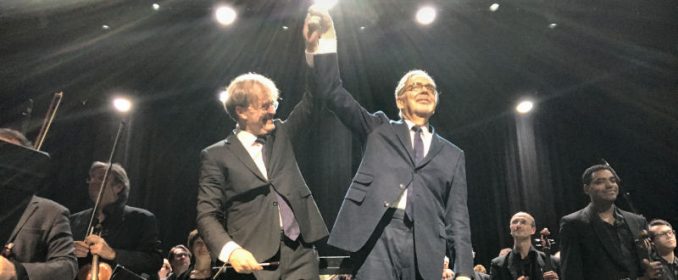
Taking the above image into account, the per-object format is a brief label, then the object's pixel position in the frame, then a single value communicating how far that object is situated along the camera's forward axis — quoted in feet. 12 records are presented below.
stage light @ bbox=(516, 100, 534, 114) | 28.58
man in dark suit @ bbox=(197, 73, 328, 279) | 7.61
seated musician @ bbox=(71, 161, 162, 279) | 12.66
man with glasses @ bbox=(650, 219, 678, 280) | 18.52
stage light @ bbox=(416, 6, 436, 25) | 22.65
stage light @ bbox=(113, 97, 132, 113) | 25.51
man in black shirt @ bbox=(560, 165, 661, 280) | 14.57
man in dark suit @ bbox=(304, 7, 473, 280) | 7.80
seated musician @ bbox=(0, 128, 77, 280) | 7.84
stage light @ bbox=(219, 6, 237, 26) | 22.33
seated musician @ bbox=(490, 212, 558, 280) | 19.29
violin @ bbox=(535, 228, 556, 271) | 17.12
